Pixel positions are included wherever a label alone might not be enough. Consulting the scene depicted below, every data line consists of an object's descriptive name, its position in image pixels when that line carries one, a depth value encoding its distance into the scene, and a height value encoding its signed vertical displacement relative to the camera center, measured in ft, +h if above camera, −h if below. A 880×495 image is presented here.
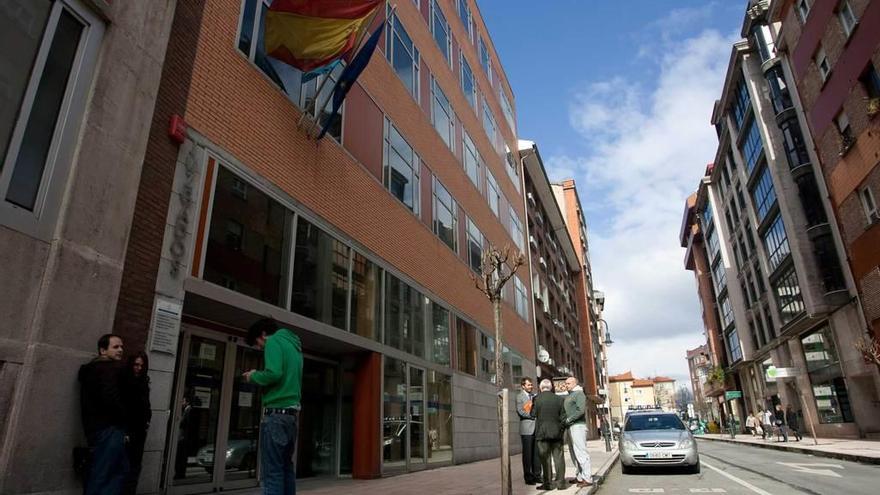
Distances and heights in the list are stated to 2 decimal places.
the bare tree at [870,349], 67.59 +8.14
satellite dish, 102.89 +12.58
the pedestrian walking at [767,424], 113.39 -1.45
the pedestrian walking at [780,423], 93.30 -0.94
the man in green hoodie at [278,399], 14.56 +0.84
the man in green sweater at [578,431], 30.81 -0.51
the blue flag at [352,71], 32.35 +21.05
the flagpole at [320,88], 31.91 +20.08
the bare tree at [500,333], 23.12 +4.12
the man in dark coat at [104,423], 15.91 +0.34
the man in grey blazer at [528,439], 32.35 -0.94
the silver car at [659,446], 39.52 -1.90
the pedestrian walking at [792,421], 92.31 -0.95
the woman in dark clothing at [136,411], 17.58 +0.72
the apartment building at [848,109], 72.13 +43.96
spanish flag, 29.50 +21.58
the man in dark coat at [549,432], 29.17 -0.49
